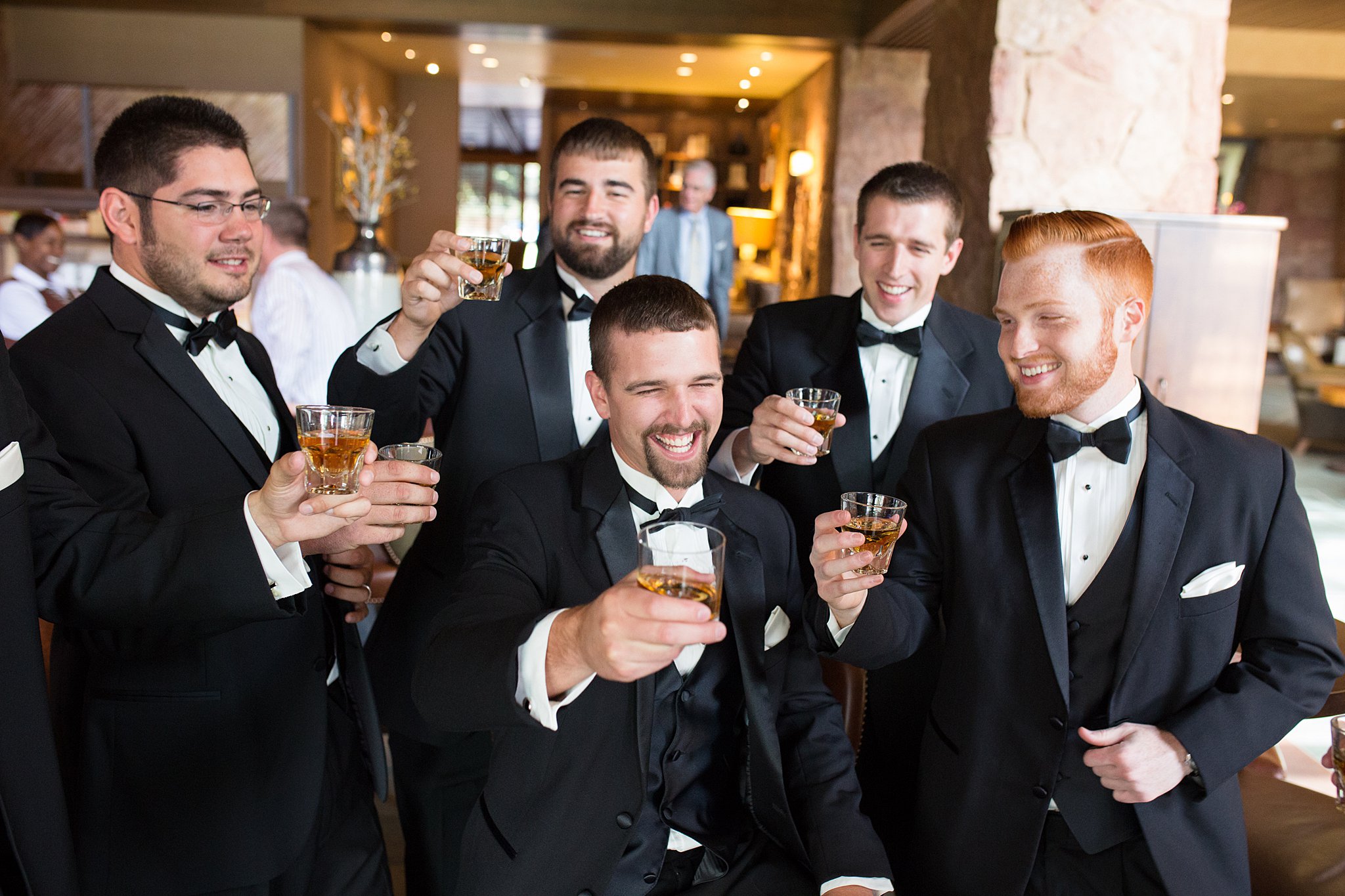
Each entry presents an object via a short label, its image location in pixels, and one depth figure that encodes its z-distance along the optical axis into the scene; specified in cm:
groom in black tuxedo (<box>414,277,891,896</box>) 177
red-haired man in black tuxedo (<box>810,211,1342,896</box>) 176
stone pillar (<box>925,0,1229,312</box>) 476
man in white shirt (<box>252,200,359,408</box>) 493
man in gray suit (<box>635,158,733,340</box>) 800
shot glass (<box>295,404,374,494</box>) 144
